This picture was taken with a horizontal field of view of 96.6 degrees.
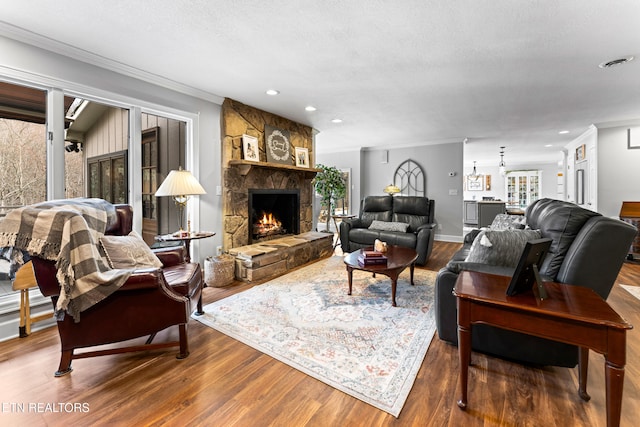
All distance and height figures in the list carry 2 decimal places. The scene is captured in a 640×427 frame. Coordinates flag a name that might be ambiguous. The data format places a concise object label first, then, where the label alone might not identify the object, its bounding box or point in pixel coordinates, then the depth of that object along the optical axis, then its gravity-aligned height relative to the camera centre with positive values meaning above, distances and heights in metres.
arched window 7.04 +0.68
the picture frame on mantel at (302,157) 5.11 +0.90
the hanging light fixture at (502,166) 9.30 +1.31
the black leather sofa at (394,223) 4.25 -0.31
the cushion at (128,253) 2.01 -0.34
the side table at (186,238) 2.89 -0.32
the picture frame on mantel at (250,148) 4.12 +0.86
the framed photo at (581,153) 6.04 +1.15
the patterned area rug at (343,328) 1.72 -0.99
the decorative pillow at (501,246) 2.06 -0.30
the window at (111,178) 3.13 +0.33
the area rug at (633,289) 3.10 -0.97
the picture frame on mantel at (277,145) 4.52 +1.01
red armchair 1.72 -0.69
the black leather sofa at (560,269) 1.55 -0.39
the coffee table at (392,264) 2.74 -0.59
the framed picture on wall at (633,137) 4.91 +1.16
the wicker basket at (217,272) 3.36 -0.77
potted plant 6.48 +0.49
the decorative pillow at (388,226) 4.64 -0.33
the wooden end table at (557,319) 1.09 -0.48
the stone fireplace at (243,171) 3.94 +0.54
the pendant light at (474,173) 11.19 +1.33
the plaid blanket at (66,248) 1.62 -0.24
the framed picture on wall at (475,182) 11.80 +0.95
